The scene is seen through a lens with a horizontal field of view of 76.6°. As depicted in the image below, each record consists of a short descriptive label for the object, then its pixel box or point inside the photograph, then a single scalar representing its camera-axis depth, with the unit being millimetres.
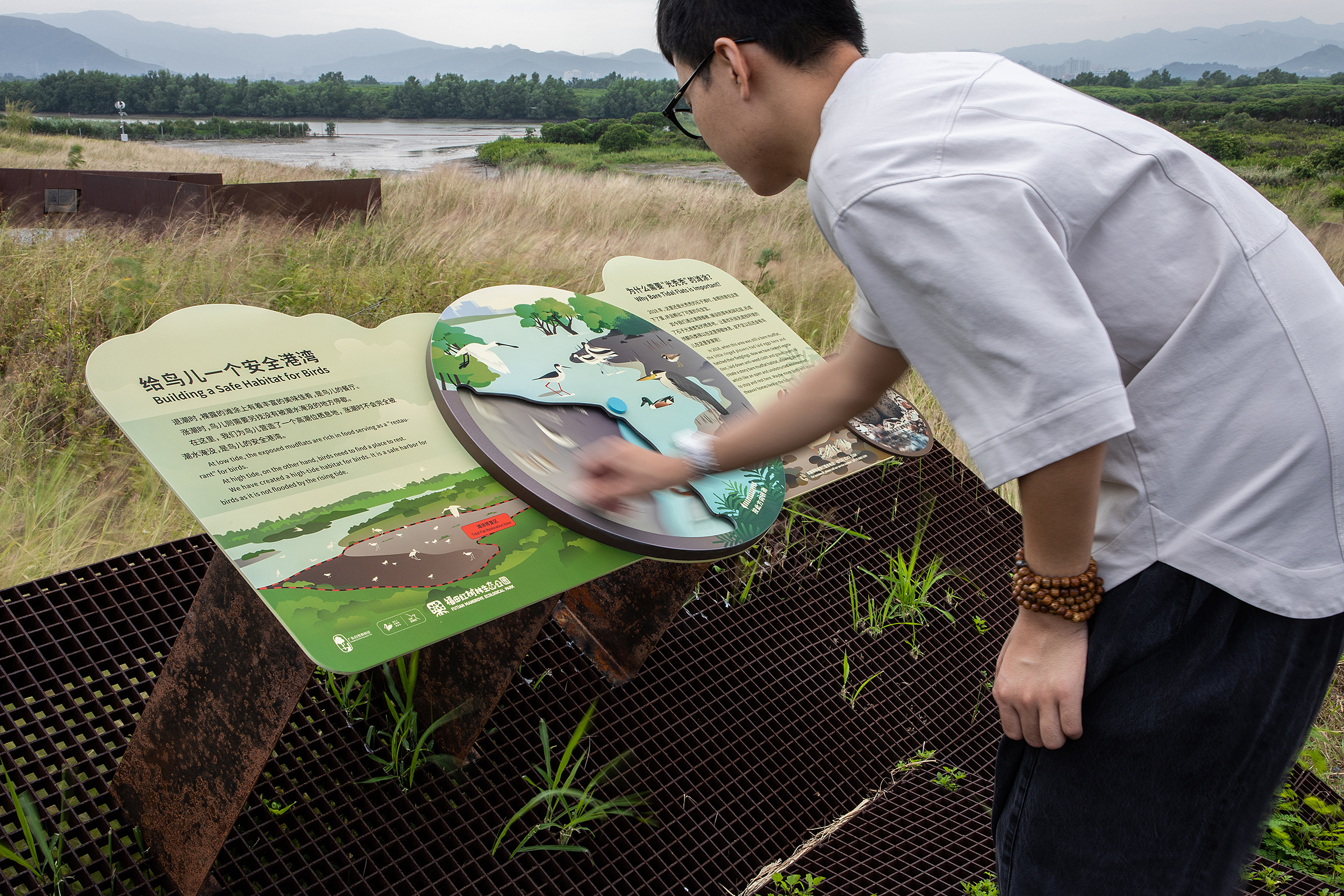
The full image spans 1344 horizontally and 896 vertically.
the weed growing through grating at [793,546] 2814
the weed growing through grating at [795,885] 1847
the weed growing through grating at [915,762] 2318
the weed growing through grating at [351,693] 2012
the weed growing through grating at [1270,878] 1920
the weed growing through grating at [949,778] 2273
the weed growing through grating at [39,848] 1526
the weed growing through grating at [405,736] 1879
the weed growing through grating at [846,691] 2406
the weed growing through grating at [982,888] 1858
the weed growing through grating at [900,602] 2699
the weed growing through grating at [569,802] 1819
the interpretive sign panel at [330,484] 1251
